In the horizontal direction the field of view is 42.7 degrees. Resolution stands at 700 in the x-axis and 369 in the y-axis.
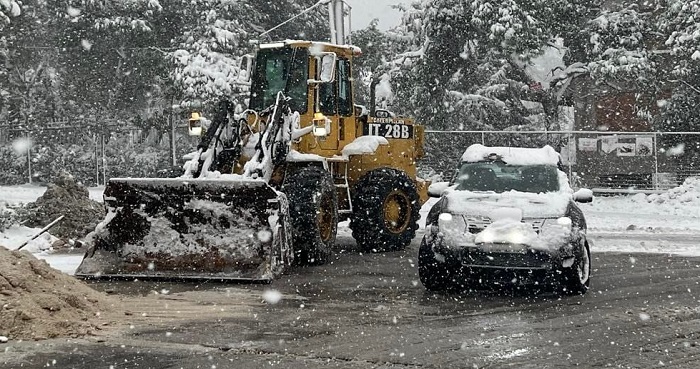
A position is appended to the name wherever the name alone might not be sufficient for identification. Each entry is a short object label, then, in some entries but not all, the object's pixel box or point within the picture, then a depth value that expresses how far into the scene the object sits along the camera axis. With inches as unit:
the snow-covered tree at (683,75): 945.5
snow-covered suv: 375.6
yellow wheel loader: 434.6
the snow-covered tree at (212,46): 1079.0
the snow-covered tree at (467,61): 960.3
